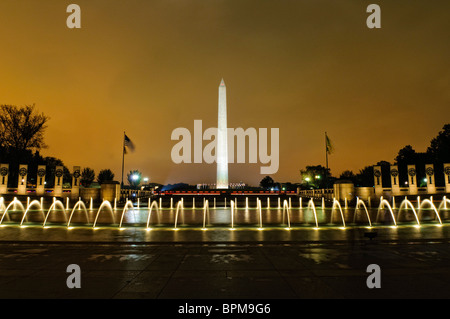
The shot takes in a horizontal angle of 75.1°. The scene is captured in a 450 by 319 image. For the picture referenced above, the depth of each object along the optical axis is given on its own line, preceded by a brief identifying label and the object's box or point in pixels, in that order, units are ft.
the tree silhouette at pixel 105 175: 391.04
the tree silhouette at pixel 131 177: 438.73
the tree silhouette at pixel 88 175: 376.44
